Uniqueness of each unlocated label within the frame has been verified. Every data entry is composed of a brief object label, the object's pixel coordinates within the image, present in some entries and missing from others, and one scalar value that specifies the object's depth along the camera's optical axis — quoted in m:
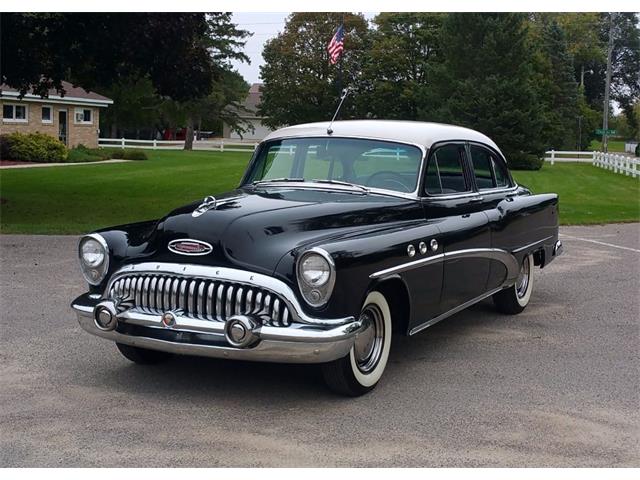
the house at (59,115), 40.06
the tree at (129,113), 62.16
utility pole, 41.35
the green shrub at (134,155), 40.47
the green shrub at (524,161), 41.41
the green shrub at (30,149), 35.38
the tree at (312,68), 64.38
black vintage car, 4.89
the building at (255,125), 86.91
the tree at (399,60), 59.69
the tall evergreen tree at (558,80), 58.77
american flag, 25.44
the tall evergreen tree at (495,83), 42.47
